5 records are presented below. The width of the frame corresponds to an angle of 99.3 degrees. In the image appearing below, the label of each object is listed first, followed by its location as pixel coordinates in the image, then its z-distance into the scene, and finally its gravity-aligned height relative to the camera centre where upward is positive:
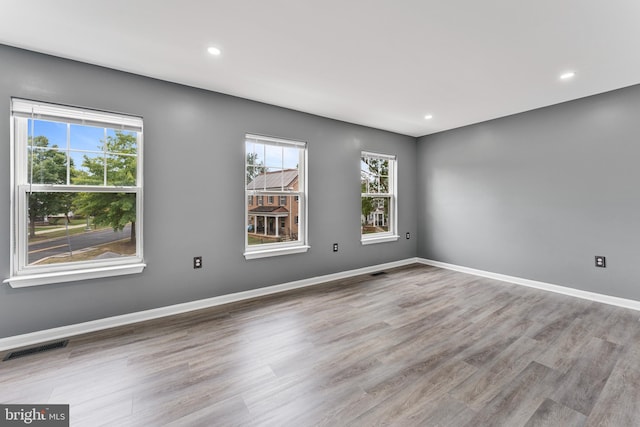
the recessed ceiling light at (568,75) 2.73 +1.43
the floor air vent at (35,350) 2.14 -1.06
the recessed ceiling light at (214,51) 2.33 +1.46
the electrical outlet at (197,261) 3.08 -0.49
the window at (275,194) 3.52 +0.32
